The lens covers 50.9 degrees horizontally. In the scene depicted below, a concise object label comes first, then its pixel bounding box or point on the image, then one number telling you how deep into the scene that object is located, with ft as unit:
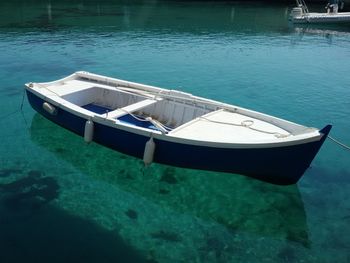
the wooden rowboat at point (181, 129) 36.96
